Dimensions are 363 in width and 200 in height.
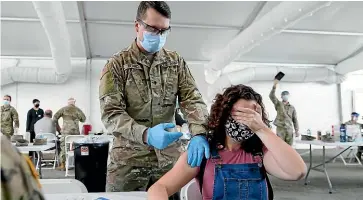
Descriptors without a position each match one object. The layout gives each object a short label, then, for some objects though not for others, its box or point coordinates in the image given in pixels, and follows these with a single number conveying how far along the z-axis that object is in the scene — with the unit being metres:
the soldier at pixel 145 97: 1.53
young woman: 1.40
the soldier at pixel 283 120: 6.24
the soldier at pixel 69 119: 6.46
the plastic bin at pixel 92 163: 3.56
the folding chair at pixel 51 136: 5.66
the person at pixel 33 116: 7.09
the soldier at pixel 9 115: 6.34
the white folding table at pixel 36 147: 3.76
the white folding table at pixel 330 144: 4.12
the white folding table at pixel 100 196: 1.29
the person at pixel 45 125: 6.59
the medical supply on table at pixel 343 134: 4.27
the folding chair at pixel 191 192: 1.36
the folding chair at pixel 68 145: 5.50
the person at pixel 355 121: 6.63
